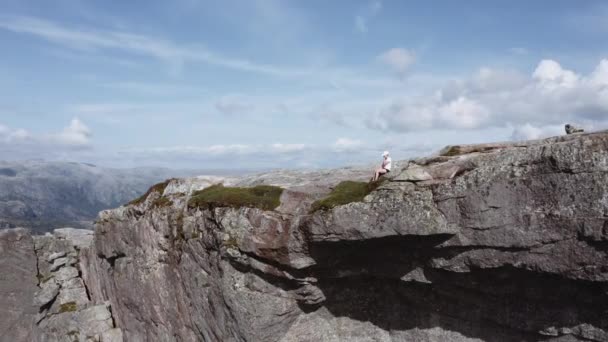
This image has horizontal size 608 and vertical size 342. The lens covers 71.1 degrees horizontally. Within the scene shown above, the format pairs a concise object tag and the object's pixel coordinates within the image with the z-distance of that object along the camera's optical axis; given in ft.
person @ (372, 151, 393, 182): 91.23
